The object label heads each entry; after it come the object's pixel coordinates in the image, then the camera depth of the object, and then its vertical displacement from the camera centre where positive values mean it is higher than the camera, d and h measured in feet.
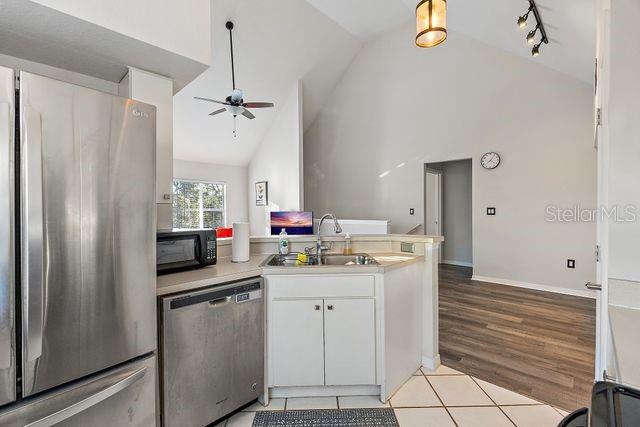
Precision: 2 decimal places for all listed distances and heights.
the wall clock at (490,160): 15.15 +2.47
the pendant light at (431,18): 5.09 +3.28
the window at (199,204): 23.47 +0.75
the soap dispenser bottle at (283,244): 7.66 -0.82
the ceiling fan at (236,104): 13.76 +5.17
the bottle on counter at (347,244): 7.98 -0.90
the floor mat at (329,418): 5.47 -3.86
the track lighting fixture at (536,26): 9.31 +6.10
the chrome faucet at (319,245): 7.57 -0.86
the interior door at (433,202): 19.08 +0.50
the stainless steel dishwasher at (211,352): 4.64 -2.35
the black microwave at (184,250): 5.42 -0.69
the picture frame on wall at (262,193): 23.47 +1.53
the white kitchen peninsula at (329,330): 5.97 -2.37
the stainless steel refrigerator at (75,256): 3.01 -0.46
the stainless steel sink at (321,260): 6.83 -1.17
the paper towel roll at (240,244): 6.81 -0.71
